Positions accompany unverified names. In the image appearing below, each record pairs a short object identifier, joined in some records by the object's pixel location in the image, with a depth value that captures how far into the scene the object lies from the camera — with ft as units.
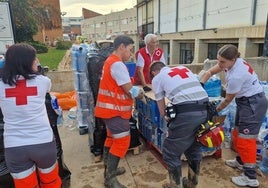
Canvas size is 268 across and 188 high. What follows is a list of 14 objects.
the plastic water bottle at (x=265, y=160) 10.32
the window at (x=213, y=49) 45.06
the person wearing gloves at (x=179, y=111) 7.70
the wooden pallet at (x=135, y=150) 12.19
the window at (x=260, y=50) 32.71
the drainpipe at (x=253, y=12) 35.96
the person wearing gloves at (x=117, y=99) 8.45
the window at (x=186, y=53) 57.52
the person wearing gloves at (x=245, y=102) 8.98
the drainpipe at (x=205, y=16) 50.55
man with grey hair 13.79
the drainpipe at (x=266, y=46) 21.57
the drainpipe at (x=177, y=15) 65.00
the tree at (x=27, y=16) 60.39
